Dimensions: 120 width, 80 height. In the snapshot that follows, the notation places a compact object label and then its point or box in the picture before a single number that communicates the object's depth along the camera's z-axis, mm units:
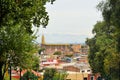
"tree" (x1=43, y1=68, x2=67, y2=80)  49645
